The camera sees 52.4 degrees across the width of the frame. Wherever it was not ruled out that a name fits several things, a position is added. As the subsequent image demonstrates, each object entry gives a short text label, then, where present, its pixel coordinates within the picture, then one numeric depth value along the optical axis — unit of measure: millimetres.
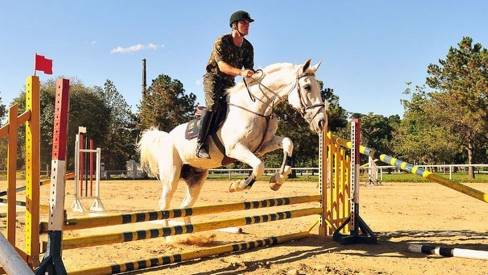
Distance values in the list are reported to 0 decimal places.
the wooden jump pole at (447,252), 5031
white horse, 5254
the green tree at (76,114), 41125
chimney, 49894
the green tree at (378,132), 54981
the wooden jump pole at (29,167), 3584
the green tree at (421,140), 39875
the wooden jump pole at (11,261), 1738
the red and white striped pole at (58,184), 3521
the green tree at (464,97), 32500
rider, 5867
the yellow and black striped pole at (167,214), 3966
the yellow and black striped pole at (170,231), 4086
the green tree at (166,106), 43500
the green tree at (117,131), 46500
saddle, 5910
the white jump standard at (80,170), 9852
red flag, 3850
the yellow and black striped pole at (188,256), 4109
